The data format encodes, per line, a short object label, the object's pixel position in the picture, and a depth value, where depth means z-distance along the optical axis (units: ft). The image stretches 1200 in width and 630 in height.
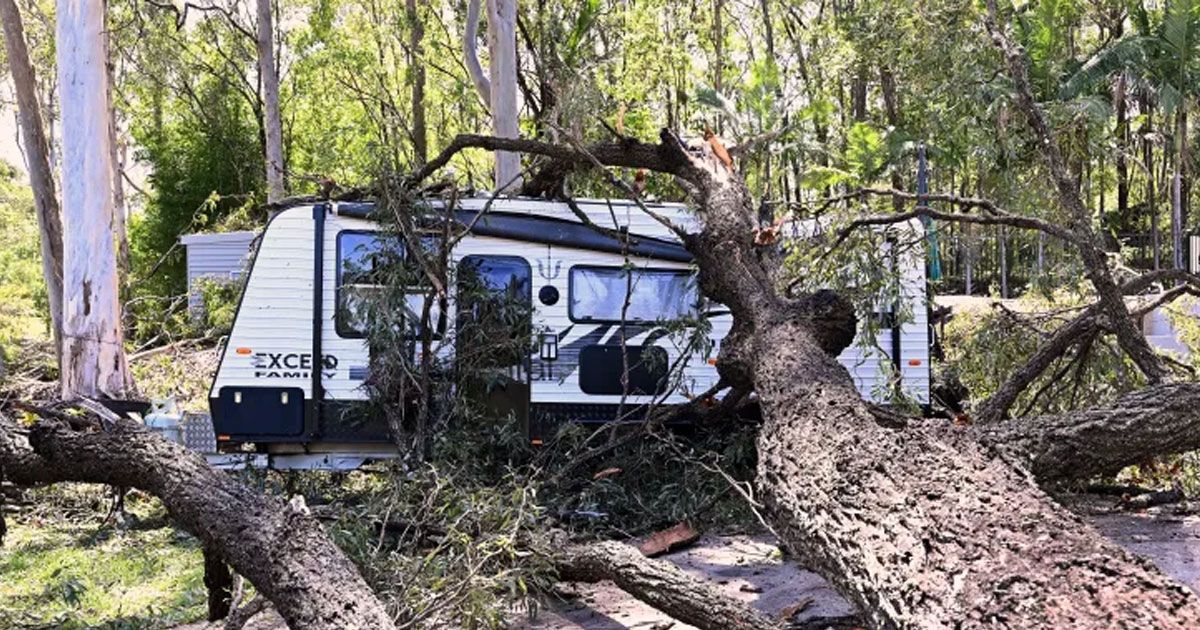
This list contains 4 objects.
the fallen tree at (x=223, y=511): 12.25
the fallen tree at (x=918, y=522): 7.75
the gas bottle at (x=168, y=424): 30.40
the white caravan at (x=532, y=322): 29.04
